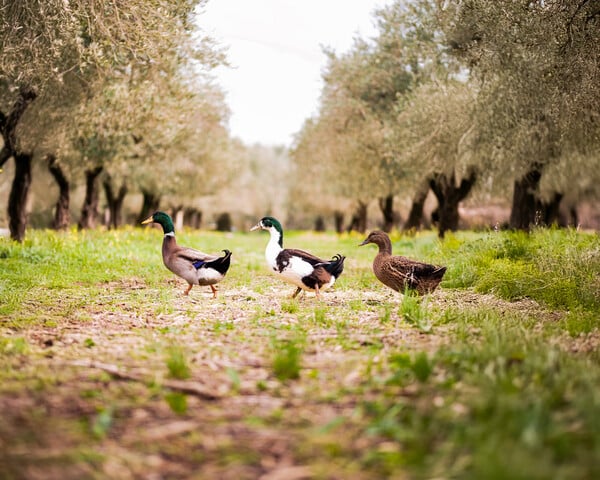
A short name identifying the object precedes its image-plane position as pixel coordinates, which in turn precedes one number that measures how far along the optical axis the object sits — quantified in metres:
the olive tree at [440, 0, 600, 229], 9.77
